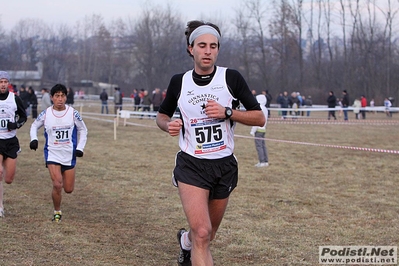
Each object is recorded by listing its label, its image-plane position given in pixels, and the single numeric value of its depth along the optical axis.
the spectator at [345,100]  38.56
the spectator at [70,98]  35.85
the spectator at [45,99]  32.63
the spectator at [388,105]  41.94
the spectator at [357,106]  38.25
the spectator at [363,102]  42.22
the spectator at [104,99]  39.82
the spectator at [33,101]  34.34
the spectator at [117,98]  38.65
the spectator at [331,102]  38.11
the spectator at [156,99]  33.66
